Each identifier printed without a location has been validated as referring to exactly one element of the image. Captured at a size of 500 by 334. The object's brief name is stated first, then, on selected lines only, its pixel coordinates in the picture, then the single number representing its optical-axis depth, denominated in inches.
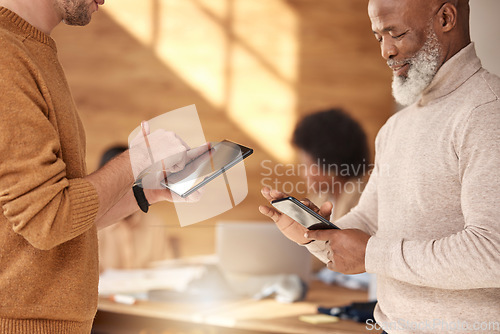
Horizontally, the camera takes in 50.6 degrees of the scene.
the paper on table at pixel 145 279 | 109.9
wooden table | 86.7
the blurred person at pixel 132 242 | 134.7
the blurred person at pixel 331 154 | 130.8
